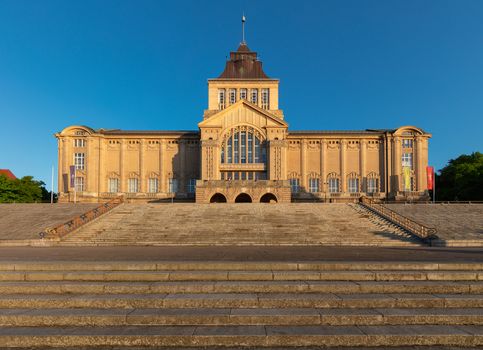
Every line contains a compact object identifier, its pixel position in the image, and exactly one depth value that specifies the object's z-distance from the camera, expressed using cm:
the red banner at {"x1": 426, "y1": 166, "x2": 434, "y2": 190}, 5522
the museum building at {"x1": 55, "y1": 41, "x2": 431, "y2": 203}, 5897
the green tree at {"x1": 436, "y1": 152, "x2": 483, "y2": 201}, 6103
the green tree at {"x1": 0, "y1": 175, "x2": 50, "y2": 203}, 6644
